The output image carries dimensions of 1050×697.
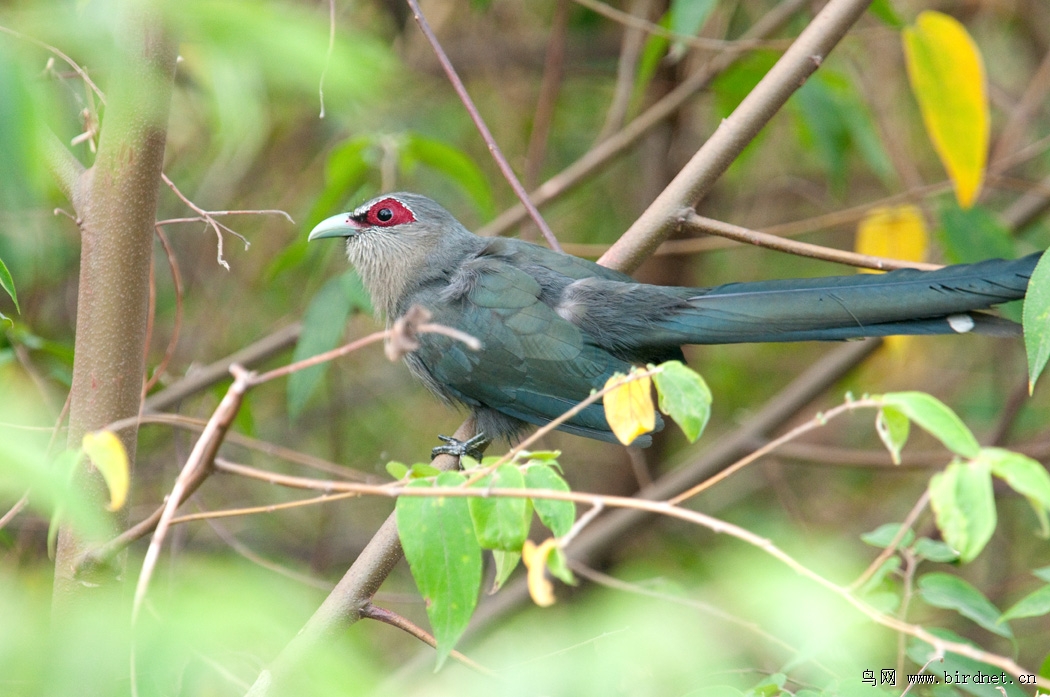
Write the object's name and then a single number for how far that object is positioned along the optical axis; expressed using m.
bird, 8.01
